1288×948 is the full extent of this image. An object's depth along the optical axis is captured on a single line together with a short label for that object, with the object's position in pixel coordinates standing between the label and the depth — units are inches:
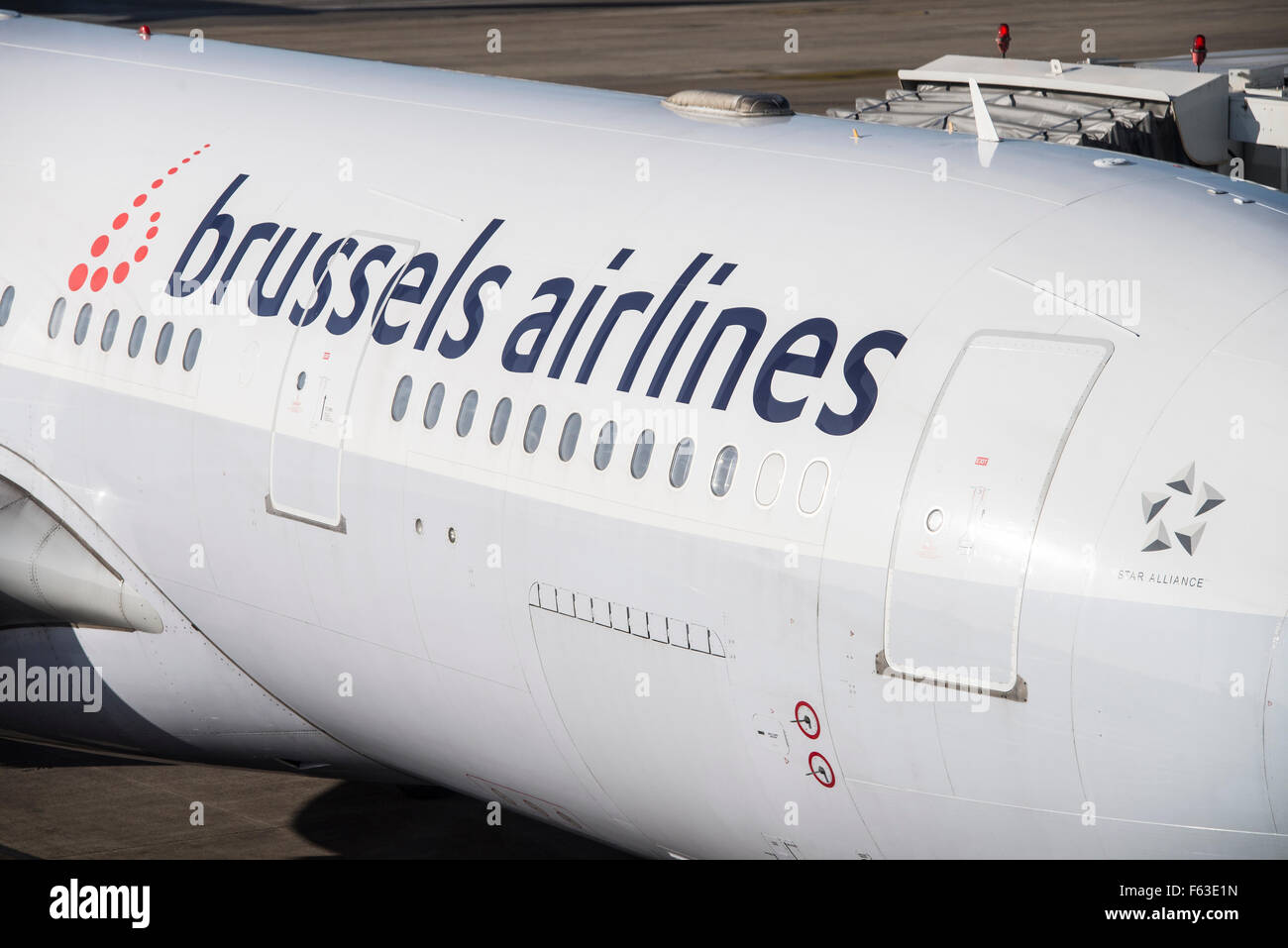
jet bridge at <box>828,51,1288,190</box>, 1537.9
